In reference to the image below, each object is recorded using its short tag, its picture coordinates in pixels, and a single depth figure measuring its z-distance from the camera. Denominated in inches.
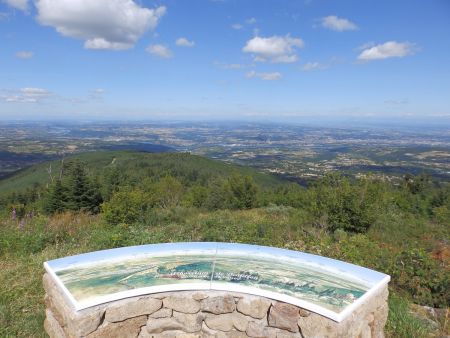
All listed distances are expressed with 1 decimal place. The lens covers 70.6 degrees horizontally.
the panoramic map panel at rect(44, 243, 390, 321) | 115.6
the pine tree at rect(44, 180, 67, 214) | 1087.6
